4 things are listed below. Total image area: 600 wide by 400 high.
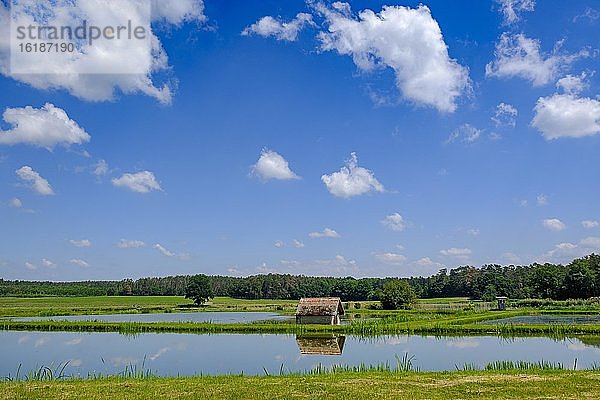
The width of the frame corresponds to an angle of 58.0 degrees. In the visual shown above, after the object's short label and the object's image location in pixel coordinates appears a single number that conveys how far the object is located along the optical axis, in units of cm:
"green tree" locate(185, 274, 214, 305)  10575
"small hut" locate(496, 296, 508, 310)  7250
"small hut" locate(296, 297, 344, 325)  5397
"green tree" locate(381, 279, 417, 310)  8181
